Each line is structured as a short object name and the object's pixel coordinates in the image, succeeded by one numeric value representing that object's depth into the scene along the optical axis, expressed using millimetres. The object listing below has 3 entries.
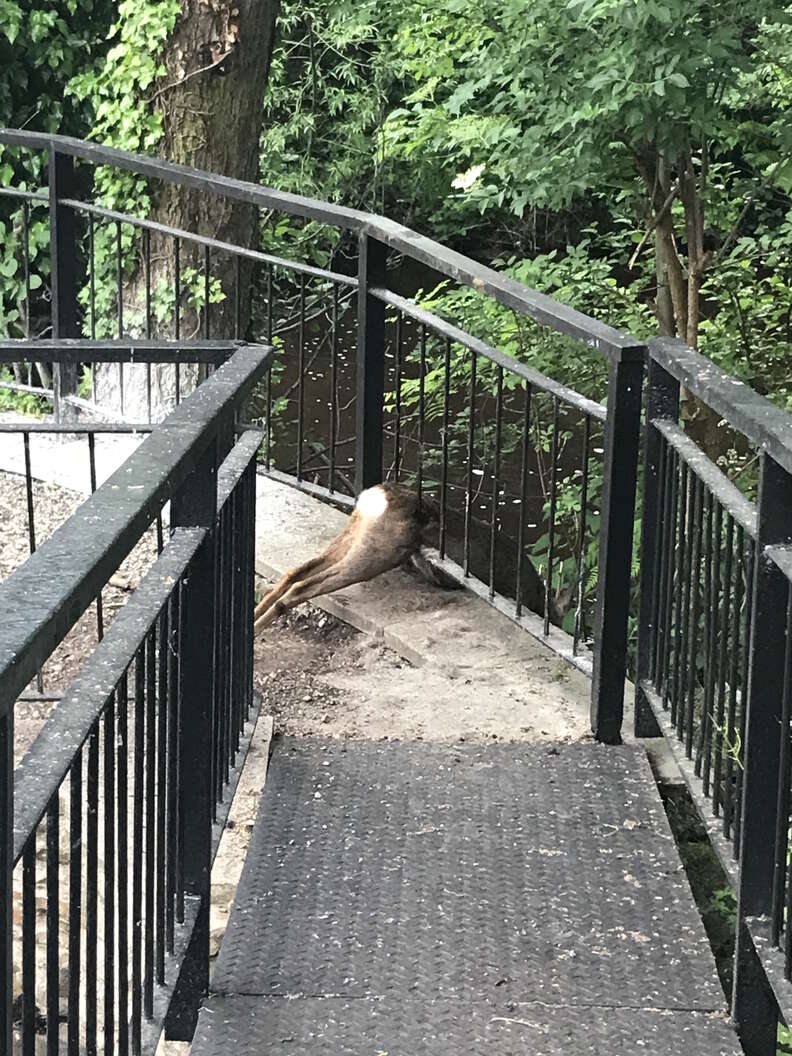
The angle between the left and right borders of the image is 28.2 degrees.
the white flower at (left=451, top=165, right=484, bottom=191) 8516
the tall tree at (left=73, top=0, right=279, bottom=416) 7531
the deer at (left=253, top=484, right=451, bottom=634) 5164
